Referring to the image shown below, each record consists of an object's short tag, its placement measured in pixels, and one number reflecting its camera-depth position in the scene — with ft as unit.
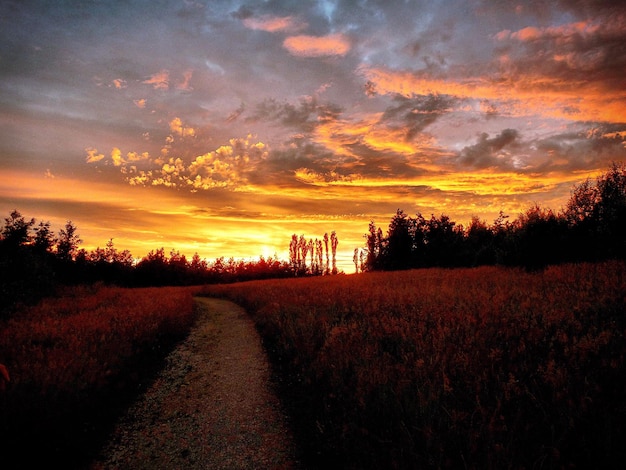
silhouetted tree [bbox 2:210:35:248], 62.49
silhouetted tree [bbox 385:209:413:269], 174.91
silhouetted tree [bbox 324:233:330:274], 334.77
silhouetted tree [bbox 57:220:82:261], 147.13
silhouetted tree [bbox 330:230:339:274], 336.49
